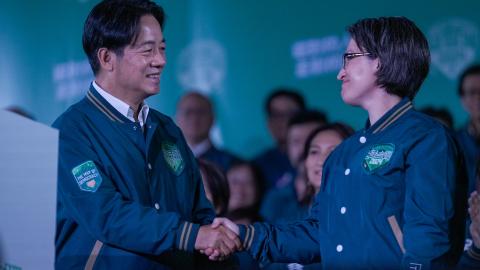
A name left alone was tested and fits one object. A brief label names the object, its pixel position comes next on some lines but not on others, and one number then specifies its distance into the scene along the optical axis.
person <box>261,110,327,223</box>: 9.65
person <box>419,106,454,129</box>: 9.93
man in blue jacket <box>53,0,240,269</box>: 6.14
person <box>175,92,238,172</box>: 11.74
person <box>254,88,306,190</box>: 11.87
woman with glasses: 5.67
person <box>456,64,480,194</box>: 10.13
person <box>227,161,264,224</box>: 10.77
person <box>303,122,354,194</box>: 8.24
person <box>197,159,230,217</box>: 8.47
